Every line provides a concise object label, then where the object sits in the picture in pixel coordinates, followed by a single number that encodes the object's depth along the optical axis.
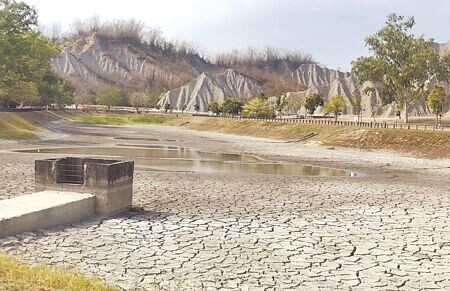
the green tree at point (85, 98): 194.12
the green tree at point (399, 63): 71.06
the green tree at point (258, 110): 115.19
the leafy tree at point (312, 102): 121.69
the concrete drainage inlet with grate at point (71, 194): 13.23
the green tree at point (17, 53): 52.19
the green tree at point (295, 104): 147.00
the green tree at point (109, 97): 175.50
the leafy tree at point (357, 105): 100.76
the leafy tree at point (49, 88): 76.70
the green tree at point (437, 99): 70.75
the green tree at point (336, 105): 103.00
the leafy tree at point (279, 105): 129.75
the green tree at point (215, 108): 135.62
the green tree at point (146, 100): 192.57
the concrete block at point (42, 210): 12.36
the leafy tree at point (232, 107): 131.40
